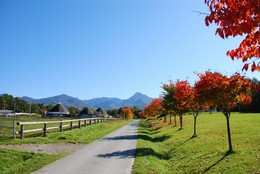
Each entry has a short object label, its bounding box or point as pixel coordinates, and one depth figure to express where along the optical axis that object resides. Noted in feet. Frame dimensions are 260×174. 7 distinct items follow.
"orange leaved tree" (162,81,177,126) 83.12
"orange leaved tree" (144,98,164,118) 162.25
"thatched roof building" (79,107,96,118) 263.59
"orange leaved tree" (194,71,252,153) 37.92
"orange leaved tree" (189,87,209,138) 62.11
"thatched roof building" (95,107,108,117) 290.92
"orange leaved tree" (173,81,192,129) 61.49
